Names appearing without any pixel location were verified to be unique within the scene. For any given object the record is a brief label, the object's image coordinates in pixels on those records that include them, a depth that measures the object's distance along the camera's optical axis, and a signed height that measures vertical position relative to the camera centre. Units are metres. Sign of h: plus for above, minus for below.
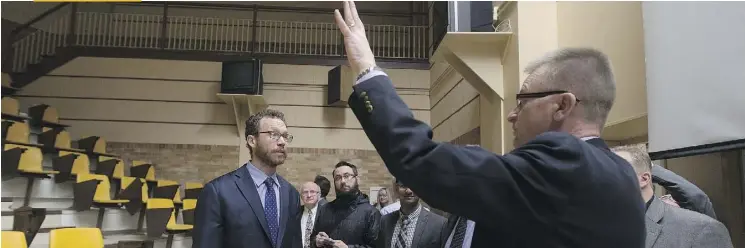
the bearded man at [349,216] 3.27 -0.36
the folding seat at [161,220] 6.65 -0.78
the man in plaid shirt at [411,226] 2.67 -0.34
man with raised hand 0.84 -0.03
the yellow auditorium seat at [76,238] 4.00 -0.62
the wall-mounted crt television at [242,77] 8.92 +1.23
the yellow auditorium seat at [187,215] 7.36 -0.80
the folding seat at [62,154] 6.54 -0.02
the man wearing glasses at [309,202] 4.17 -0.35
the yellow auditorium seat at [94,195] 6.11 -0.46
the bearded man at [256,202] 1.97 -0.17
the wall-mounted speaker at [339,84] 9.08 +1.16
